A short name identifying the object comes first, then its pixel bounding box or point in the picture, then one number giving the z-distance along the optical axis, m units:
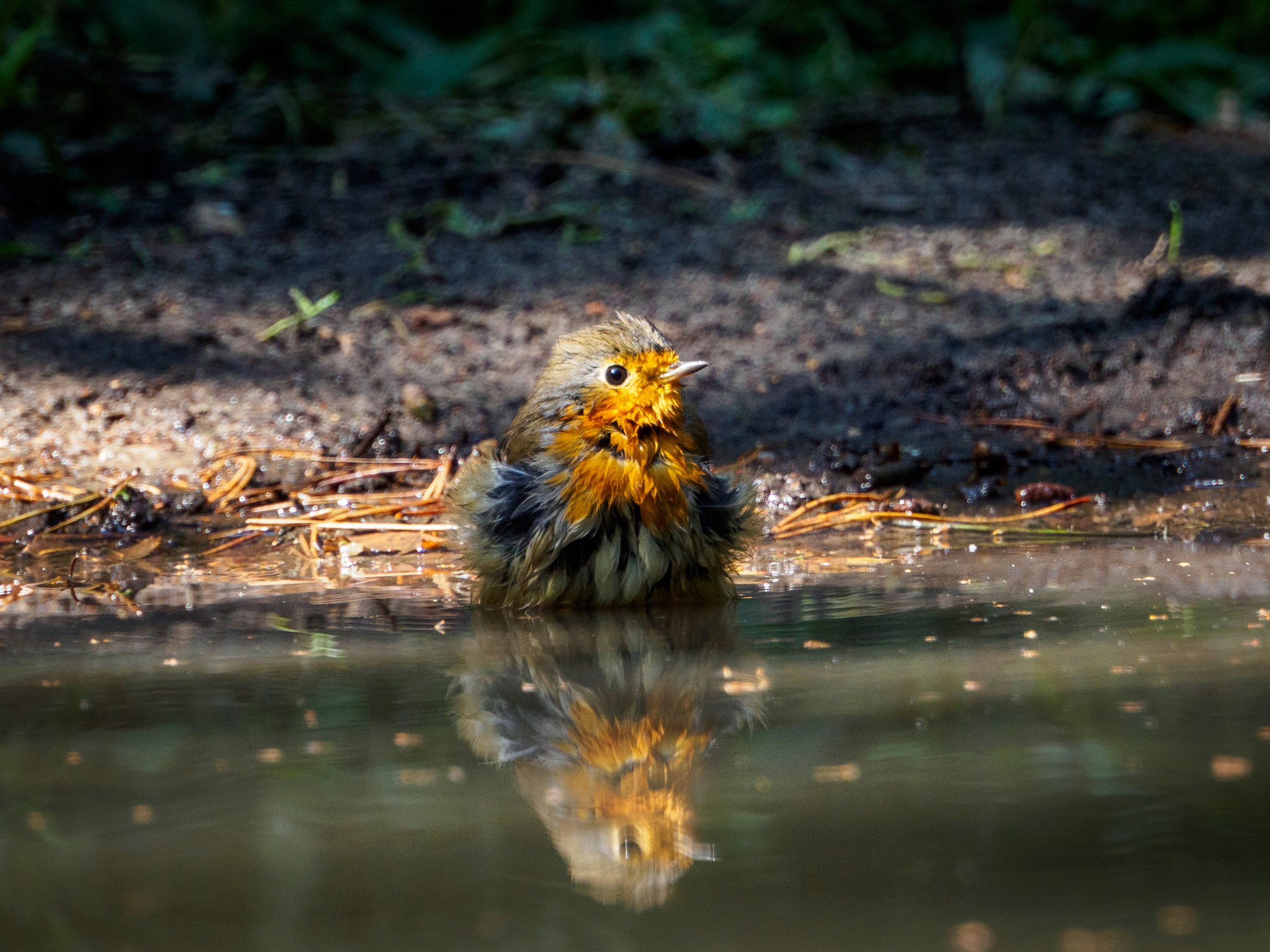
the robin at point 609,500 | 6.29
